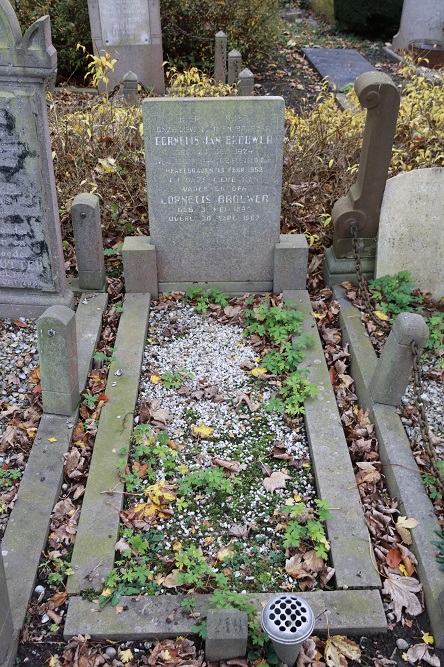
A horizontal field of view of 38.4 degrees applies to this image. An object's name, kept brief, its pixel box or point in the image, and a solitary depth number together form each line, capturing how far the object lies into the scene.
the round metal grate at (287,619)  2.85
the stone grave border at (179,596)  3.31
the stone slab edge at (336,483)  3.60
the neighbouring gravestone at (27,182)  4.38
